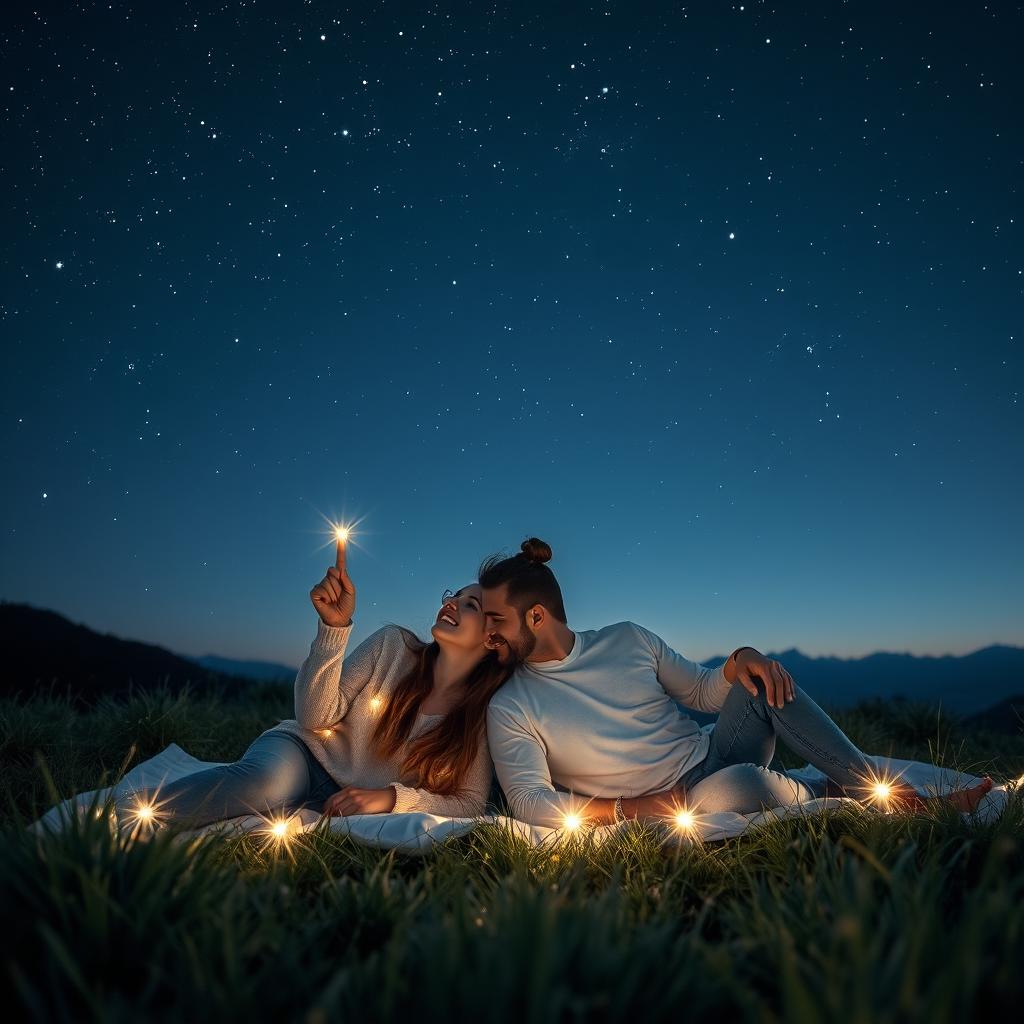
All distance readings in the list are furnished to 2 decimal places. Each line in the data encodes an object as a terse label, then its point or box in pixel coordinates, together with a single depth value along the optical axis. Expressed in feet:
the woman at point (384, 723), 11.70
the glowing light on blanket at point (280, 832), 9.10
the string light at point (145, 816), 9.33
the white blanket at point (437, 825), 9.52
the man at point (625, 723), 10.93
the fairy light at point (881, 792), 10.25
